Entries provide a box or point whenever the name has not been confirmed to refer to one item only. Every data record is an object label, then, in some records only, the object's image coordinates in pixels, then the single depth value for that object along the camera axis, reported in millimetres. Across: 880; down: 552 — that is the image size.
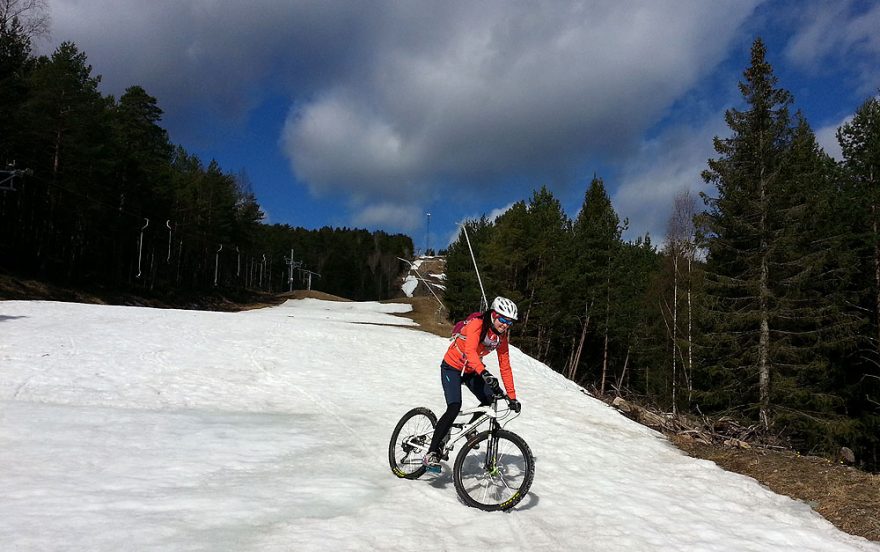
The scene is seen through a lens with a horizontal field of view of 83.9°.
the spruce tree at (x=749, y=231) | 19938
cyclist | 6570
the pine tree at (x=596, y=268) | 39625
